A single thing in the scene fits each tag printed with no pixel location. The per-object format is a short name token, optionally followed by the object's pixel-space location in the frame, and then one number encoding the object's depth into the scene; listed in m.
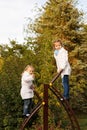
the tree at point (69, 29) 21.20
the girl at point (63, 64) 6.72
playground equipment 6.72
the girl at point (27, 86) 7.20
